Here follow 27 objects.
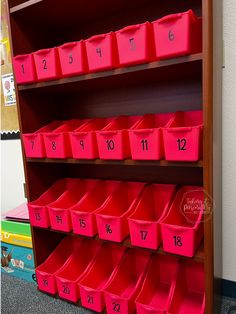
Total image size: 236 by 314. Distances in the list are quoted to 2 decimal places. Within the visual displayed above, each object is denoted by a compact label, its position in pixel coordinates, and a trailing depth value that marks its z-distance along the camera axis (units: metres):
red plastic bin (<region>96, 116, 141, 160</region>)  1.13
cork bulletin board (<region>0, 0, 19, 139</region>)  1.84
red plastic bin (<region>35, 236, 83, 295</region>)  1.43
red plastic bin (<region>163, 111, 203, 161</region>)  0.96
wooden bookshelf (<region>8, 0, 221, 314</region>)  1.03
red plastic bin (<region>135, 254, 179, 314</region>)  1.14
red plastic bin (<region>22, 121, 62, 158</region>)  1.34
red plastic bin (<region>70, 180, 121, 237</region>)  1.25
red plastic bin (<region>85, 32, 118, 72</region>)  1.07
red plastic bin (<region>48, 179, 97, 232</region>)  1.32
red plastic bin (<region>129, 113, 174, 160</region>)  1.04
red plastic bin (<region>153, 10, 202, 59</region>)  0.91
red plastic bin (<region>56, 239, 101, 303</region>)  1.35
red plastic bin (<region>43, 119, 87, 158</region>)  1.27
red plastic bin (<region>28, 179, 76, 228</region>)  1.39
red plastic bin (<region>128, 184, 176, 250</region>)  1.10
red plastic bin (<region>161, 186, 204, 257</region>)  1.03
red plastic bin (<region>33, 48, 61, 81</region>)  1.21
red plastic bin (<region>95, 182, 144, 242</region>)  1.18
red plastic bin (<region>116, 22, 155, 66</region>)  0.98
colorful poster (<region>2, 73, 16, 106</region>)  1.88
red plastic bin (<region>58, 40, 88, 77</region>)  1.14
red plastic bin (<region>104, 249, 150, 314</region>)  1.19
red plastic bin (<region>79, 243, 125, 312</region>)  1.26
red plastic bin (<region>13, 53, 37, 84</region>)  1.28
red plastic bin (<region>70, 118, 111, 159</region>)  1.20
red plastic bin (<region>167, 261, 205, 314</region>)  1.22
